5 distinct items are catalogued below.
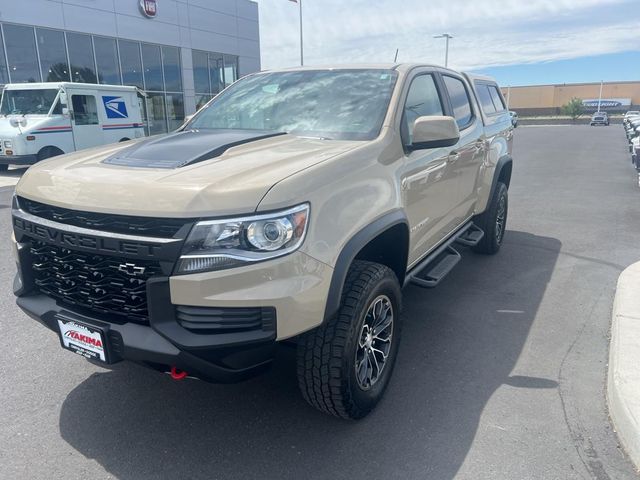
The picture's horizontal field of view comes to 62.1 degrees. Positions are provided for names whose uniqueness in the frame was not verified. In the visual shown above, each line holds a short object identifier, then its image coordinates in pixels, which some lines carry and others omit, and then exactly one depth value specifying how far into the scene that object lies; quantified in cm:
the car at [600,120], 5578
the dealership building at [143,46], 1861
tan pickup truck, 224
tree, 7300
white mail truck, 1323
